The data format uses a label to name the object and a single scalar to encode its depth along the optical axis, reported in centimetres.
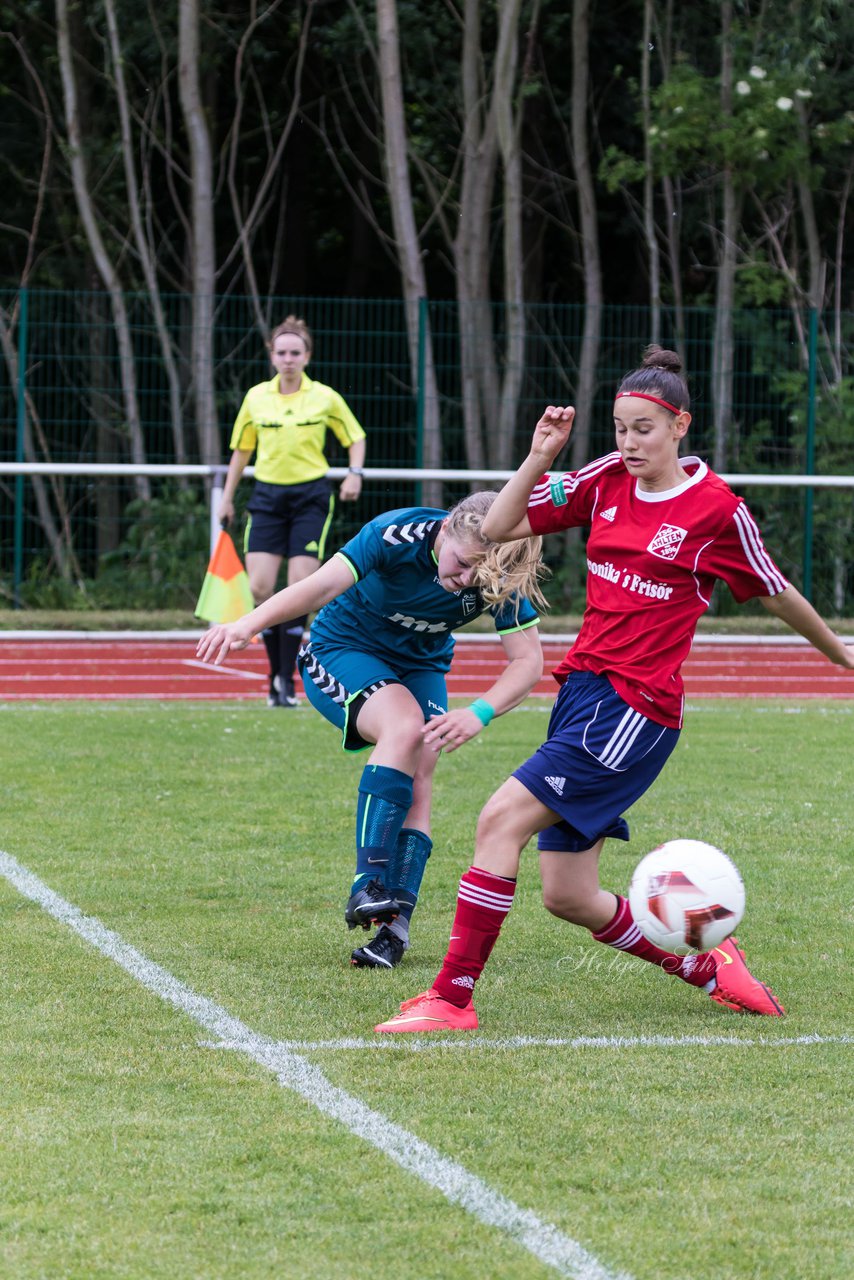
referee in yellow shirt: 2155
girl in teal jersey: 973
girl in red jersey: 884
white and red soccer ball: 905
